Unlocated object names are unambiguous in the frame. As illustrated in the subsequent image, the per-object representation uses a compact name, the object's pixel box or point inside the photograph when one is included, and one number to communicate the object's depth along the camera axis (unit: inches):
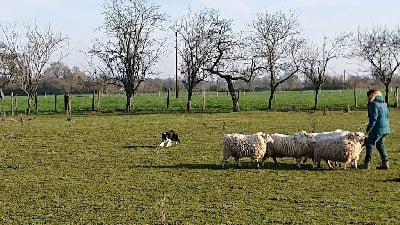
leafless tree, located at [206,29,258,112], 1653.5
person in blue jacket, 481.4
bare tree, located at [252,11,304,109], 1659.7
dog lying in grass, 682.8
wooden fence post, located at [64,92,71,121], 1261.1
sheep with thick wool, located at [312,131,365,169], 473.8
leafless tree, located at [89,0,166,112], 1700.3
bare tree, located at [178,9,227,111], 1662.2
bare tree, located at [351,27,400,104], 1638.8
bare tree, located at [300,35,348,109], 1675.7
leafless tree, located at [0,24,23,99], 1716.3
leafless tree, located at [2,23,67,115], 1690.5
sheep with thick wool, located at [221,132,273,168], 498.0
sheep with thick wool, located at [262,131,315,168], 498.6
